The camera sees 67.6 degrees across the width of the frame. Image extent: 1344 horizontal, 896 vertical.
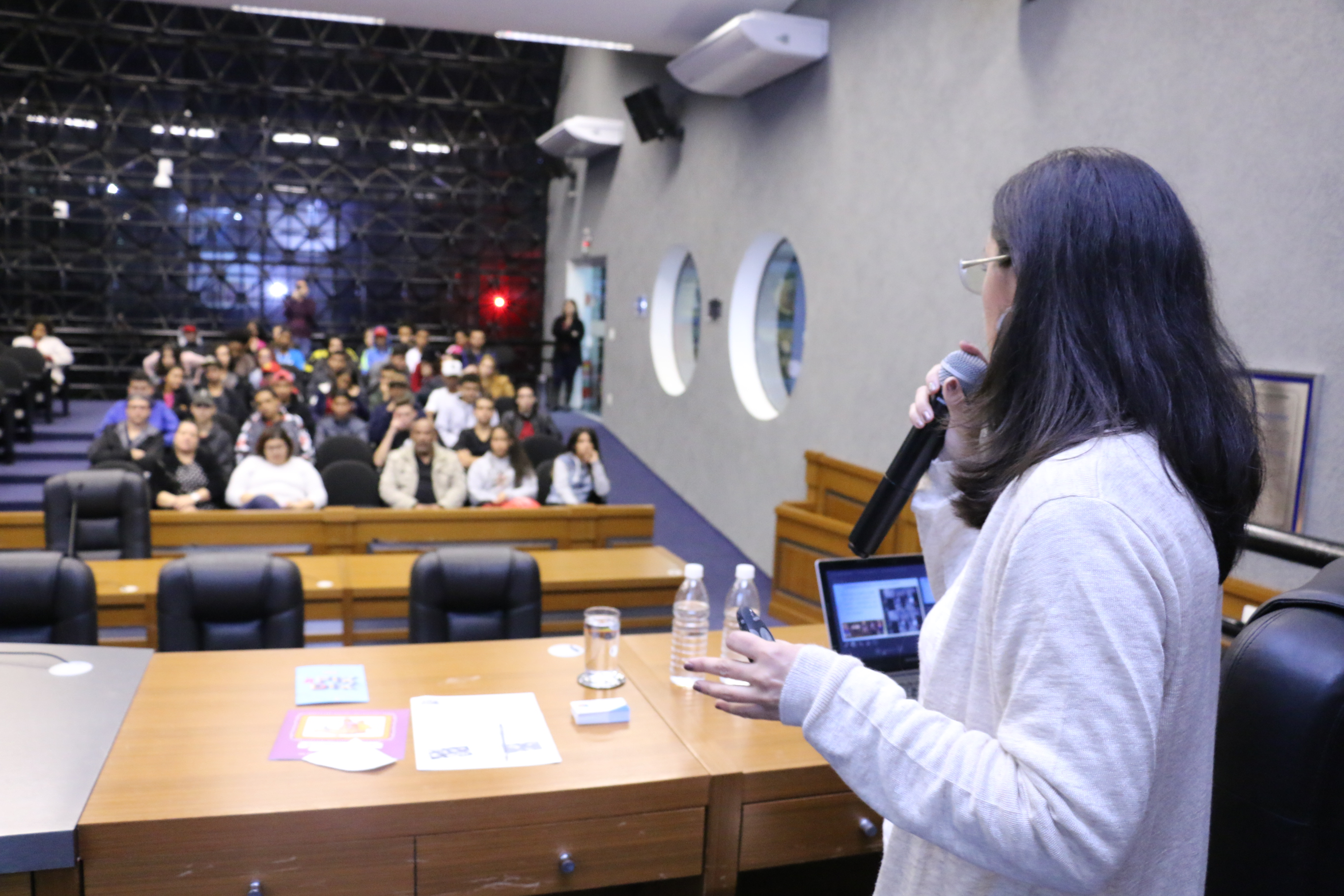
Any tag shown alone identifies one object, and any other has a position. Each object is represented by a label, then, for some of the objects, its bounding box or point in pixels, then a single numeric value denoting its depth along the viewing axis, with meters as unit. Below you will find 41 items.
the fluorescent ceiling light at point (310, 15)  7.70
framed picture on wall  3.54
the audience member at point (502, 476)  7.18
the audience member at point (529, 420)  8.84
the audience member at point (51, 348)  11.43
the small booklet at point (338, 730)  2.20
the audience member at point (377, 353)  12.90
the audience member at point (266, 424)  7.66
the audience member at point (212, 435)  7.12
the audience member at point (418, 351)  13.10
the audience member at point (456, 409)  9.45
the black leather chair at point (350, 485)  6.88
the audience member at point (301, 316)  14.48
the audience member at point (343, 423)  9.12
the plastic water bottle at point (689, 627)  2.72
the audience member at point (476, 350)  13.55
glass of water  2.67
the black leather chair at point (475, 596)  3.58
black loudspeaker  9.88
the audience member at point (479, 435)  7.71
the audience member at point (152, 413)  7.93
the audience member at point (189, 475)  6.39
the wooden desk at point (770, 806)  2.24
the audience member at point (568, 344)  13.52
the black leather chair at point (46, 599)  3.29
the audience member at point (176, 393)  9.12
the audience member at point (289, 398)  8.77
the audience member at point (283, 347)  12.66
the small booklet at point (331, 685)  2.47
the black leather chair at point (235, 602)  3.45
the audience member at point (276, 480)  6.42
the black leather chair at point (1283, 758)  1.24
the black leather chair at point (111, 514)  5.12
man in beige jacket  6.91
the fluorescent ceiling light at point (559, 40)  8.31
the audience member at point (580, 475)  7.18
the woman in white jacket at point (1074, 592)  0.93
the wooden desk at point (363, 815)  1.90
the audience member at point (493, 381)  10.85
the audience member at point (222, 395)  9.15
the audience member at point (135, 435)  7.18
